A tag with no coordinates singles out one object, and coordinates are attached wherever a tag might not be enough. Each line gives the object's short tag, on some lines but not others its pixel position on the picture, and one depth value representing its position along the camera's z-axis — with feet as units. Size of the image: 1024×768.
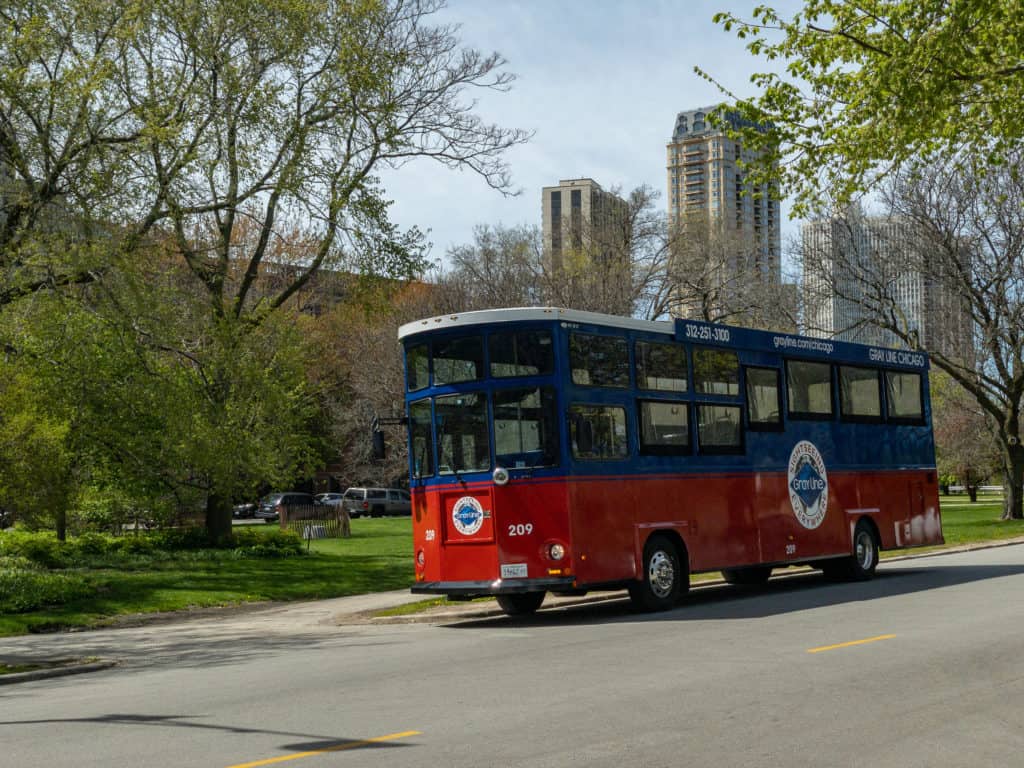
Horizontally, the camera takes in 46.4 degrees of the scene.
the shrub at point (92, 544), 100.12
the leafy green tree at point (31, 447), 79.30
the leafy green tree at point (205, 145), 66.18
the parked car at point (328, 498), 243.81
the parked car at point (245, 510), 250.16
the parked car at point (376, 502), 234.79
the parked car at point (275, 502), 235.61
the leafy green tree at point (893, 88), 52.24
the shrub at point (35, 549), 88.69
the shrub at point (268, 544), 102.99
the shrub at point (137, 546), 102.17
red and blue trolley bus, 51.31
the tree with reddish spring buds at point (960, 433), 166.20
